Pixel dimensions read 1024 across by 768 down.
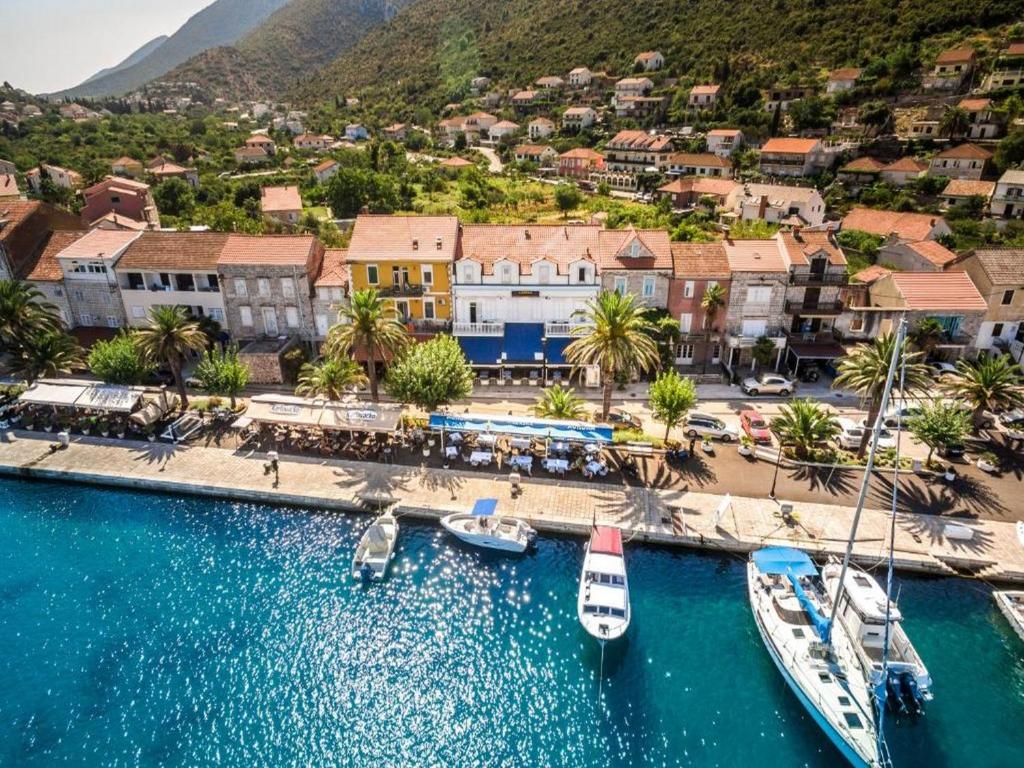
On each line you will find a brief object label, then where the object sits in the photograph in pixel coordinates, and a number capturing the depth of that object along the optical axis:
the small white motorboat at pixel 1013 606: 31.73
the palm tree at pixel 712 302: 52.81
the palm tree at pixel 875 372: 40.84
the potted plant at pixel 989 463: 42.53
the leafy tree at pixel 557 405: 45.00
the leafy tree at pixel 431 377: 43.50
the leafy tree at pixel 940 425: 40.75
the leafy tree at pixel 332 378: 45.69
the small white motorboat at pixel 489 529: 37.09
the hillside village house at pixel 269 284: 55.16
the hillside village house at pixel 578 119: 195.12
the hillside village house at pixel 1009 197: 94.00
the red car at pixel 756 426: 45.16
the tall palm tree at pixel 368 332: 45.64
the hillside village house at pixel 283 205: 118.38
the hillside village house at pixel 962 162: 109.81
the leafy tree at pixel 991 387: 43.00
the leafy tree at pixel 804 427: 42.16
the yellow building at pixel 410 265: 54.22
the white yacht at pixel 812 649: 26.17
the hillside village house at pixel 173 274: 57.44
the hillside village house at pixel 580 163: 158.38
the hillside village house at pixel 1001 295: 53.62
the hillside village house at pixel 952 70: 144.25
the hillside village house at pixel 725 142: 155.25
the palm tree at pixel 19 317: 51.19
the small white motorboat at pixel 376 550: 35.56
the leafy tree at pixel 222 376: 47.16
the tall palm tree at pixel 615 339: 42.56
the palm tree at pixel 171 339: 48.06
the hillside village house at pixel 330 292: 55.31
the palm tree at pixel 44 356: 50.72
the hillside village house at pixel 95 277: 58.22
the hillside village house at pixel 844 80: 158.82
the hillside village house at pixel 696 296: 53.94
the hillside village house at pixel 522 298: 53.69
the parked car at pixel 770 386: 52.12
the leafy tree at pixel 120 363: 49.16
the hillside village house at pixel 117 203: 97.91
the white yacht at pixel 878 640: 28.42
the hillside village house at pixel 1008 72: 134.75
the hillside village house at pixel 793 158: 133.50
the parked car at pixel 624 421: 47.34
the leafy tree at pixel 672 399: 42.28
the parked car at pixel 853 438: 45.09
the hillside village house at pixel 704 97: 180.12
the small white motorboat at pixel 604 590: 30.83
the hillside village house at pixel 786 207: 108.38
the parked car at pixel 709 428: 45.91
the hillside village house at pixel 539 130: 197.38
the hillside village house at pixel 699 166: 144.38
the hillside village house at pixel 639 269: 53.81
